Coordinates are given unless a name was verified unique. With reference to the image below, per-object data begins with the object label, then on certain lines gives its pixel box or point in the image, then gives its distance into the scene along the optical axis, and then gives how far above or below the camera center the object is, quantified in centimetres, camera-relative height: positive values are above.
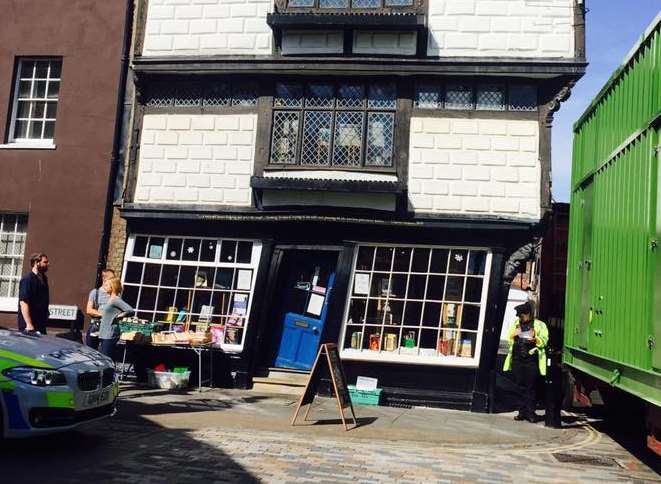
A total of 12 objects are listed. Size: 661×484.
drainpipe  1259 +258
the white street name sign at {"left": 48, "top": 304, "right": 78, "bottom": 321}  1244 -88
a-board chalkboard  873 -118
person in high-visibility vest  1032 -63
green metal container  601 +91
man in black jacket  914 -49
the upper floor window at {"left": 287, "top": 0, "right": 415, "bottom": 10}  1171 +504
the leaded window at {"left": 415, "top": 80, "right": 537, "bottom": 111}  1150 +360
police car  622 -119
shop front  1125 -10
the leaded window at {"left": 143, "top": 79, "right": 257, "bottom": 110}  1233 +339
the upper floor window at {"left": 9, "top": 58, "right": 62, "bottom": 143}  1323 +317
